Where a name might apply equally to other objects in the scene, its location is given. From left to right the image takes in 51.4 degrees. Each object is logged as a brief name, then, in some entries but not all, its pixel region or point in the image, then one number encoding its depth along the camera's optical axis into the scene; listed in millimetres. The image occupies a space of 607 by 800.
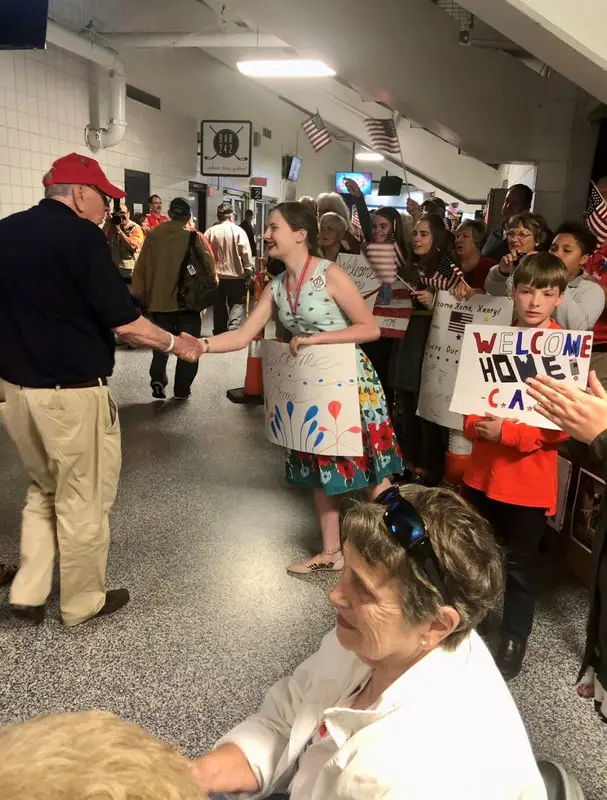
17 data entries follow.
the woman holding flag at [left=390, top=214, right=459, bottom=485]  3490
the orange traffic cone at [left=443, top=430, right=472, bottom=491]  3289
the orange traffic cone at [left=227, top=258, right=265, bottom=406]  5559
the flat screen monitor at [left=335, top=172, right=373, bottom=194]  17672
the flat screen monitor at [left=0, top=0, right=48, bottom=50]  3236
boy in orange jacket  2068
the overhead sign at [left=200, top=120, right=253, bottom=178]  7875
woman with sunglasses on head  860
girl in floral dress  2566
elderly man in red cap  2107
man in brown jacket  5309
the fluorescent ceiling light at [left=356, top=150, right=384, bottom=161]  18275
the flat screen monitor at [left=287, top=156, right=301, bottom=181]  12298
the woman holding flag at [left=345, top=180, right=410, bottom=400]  3693
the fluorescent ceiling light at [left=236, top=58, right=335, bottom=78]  7891
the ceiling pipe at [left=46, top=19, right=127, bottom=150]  7598
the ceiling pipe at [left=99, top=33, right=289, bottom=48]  7977
